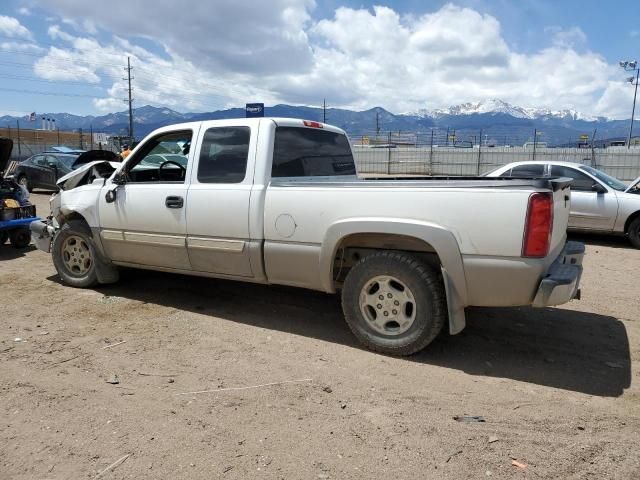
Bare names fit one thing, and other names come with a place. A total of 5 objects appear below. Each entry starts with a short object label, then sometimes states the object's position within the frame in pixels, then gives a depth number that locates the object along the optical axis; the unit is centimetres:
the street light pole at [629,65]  4497
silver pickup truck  358
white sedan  900
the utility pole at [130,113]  5178
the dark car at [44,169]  1644
